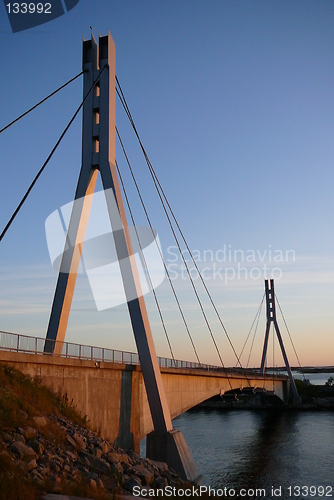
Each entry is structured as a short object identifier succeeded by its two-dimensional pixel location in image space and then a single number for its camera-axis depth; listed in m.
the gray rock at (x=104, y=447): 13.75
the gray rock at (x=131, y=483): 12.32
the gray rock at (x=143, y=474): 13.58
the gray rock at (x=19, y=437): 11.00
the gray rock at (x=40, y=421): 12.56
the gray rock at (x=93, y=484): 10.57
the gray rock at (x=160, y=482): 13.86
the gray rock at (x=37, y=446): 10.98
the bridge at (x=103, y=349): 18.09
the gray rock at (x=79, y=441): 13.01
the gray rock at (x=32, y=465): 9.99
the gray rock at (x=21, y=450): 10.37
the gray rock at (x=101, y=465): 12.27
